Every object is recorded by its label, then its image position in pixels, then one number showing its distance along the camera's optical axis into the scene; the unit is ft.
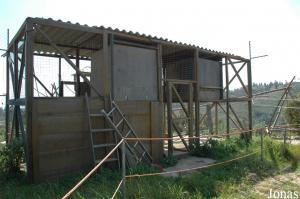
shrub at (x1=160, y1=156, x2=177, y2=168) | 30.21
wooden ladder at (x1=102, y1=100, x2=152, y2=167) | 26.48
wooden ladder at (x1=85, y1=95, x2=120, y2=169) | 24.84
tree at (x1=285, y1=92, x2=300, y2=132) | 67.32
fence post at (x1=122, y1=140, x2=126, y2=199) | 15.00
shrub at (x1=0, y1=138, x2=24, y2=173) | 24.13
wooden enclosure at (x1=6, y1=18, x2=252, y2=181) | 23.09
